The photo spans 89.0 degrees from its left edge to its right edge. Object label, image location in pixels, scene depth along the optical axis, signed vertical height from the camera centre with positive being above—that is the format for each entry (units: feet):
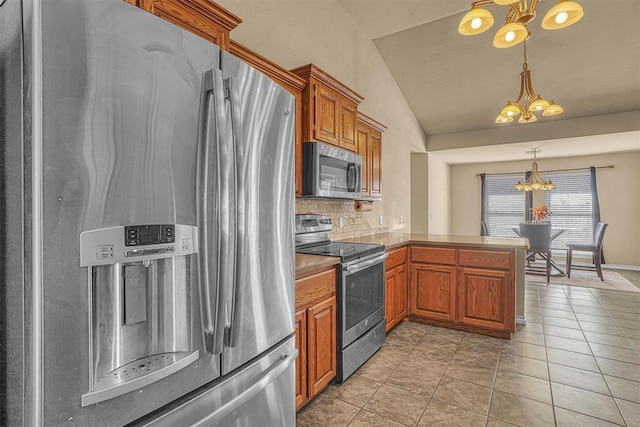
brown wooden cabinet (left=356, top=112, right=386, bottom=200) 11.69 +2.25
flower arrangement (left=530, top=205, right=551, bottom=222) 22.43 -0.11
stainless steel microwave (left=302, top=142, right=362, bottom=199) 8.42 +1.16
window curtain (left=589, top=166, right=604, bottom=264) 23.62 +1.04
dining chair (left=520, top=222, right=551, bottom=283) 18.69 -1.45
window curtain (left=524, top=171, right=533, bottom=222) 25.96 +0.68
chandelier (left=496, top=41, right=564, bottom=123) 10.82 +3.59
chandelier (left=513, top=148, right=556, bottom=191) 21.12 +1.86
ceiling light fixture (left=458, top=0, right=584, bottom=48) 7.41 +4.61
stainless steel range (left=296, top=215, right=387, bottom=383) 7.49 -1.93
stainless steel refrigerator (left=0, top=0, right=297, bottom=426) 2.41 -0.06
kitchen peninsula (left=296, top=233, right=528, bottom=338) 10.41 -2.34
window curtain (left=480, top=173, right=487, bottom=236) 27.68 +1.33
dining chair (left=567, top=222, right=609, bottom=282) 18.74 -2.12
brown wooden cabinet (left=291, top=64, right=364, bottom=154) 8.49 +2.93
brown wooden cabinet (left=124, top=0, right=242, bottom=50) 4.69 +3.10
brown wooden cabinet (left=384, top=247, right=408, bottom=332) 10.44 -2.53
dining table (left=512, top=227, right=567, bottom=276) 19.54 -3.49
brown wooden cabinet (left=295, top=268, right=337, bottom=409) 6.23 -2.46
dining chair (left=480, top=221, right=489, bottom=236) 21.68 -1.13
